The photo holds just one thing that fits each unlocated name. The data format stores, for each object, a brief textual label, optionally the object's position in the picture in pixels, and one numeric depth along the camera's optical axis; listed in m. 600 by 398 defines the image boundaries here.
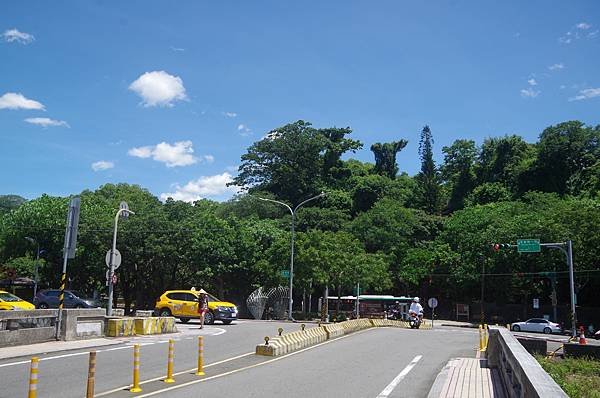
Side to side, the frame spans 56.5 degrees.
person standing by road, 25.60
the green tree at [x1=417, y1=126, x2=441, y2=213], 86.69
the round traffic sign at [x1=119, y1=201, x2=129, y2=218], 25.02
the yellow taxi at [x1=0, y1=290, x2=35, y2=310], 25.56
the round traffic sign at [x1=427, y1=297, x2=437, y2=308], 45.44
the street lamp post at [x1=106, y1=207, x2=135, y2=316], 23.32
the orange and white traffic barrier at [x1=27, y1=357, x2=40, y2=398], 7.06
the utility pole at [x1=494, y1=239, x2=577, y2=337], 34.72
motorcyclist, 32.12
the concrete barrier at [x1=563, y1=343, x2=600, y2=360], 20.82
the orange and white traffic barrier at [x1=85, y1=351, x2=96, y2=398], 8.09
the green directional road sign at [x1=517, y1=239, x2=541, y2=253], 34.97
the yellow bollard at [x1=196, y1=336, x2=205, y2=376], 12.41
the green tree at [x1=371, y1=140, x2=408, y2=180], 99.50
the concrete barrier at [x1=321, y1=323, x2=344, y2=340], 22.91
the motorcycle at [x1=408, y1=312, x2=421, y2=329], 31.98
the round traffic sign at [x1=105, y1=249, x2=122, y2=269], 23.24
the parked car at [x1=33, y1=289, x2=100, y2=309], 35.88
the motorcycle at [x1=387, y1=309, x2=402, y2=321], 48.62
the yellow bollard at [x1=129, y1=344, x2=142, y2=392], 9.83
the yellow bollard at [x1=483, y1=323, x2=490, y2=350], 22.58
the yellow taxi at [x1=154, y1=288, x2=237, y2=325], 29.50
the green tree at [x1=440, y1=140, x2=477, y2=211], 87.00
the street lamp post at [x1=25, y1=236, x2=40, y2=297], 45.84
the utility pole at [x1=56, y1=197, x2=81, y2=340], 18.38
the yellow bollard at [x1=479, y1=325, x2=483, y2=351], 20.88
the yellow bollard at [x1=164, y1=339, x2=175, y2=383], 11.20
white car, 47.44
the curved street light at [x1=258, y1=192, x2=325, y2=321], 38.49
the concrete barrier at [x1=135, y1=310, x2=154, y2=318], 26.33
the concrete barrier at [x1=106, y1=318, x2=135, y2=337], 20.62
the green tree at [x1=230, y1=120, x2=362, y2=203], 86.19
